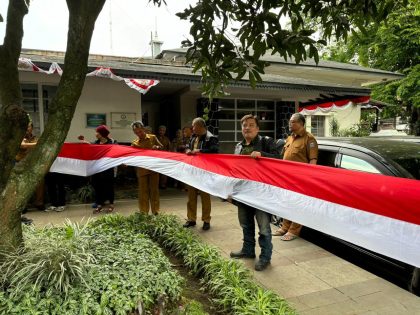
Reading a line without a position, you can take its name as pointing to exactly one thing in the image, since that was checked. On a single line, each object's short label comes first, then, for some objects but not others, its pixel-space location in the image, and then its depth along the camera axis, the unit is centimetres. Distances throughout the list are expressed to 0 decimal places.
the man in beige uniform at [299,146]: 479
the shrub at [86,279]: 281
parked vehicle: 361
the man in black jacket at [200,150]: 564
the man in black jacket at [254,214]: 424
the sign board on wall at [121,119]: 964
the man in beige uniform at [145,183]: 628
